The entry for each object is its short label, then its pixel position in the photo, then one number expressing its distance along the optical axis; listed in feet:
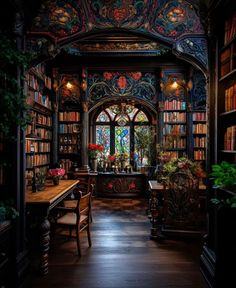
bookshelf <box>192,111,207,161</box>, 24.23
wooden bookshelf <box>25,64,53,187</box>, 19.56
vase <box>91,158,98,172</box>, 25.98
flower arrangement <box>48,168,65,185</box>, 14.99
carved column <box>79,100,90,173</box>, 24.32
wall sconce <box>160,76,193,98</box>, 24.38
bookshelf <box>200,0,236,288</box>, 8.60
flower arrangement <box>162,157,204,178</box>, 14.03
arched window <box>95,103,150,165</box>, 28.07
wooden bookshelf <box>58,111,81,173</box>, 24.89
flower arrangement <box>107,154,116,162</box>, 26.71
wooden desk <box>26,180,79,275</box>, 10.02
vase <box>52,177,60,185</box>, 15.03
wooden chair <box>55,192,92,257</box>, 11.53
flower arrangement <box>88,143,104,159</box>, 25.16
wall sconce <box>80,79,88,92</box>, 24.29
